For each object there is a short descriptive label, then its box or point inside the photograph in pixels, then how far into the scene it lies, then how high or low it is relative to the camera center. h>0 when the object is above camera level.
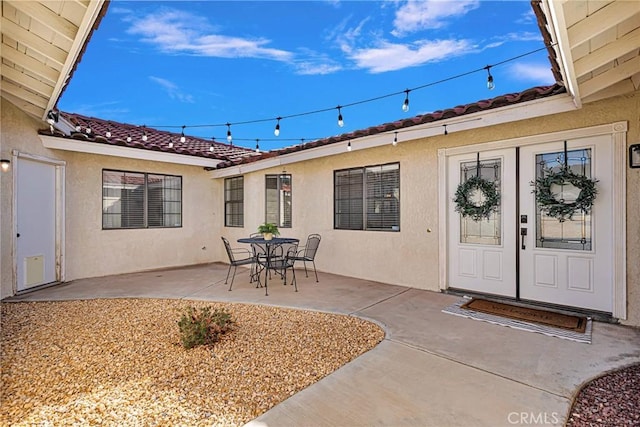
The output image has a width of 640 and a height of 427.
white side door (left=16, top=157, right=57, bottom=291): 5.29 -0.16
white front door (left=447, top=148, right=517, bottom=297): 4.64 -0.35
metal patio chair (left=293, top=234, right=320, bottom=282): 6.52 -0.68
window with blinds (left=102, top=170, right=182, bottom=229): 7.09 +0.34
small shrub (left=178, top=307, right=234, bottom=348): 3.21 -1.20
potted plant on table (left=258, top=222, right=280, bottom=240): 6.17 -0.34
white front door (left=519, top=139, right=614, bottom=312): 3.90 -0.34
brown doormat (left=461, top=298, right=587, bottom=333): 3.70 -1.31
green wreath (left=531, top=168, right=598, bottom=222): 3.95 +0.24
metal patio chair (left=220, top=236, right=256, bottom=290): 5.80 -0.94
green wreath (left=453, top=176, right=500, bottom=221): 4.77 +0.22
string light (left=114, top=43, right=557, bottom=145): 3.73 +1.83
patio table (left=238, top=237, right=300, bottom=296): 5.86 -0.55
